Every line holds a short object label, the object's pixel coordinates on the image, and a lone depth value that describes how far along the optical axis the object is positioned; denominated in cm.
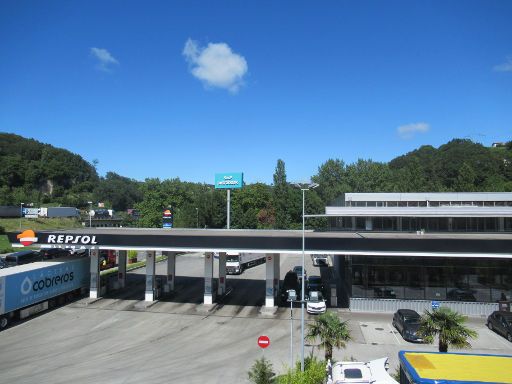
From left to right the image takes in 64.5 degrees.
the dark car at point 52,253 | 4236
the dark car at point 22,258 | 4256
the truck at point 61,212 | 11644
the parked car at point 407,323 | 2400
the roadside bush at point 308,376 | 1543
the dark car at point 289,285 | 3456
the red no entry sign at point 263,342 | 1700
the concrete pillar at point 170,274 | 3716
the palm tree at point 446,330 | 1784
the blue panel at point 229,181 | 6303
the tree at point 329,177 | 11575
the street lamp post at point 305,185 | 2020
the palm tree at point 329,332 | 1805
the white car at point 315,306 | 2964
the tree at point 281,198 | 9050
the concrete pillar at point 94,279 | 3347
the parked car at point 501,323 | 2467
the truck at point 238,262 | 4753
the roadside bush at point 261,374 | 1556
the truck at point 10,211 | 10500
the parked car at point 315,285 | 3447
